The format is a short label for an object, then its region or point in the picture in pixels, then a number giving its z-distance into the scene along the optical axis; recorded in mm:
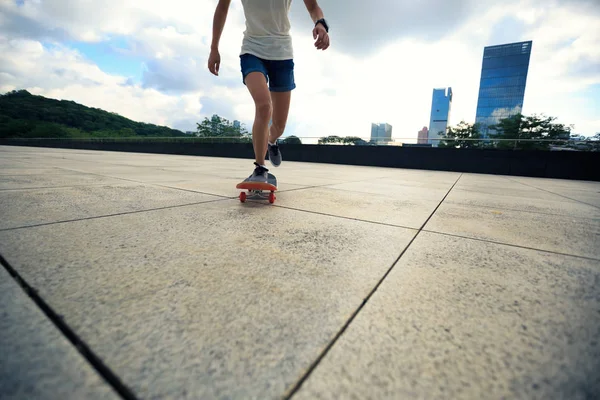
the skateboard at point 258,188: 2006
